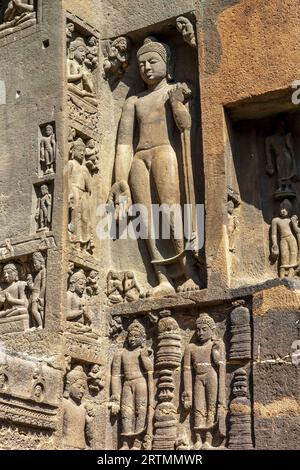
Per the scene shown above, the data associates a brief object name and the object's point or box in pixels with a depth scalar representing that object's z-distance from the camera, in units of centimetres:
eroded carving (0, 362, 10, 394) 809
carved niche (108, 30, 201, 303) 930
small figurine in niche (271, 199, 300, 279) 892
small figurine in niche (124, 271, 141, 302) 943
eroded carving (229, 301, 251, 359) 856
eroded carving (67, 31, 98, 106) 985
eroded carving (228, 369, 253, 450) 838
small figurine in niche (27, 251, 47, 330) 910
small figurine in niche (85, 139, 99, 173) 979
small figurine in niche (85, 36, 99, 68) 1010
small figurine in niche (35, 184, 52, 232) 938
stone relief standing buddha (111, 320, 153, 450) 897
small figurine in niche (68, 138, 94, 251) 945
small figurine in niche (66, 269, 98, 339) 912
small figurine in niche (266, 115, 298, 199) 919
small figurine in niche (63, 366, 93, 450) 888
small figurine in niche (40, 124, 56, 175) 954
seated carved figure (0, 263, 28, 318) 930
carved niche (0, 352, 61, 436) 816
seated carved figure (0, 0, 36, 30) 1020
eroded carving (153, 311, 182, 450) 876
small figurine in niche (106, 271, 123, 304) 951
